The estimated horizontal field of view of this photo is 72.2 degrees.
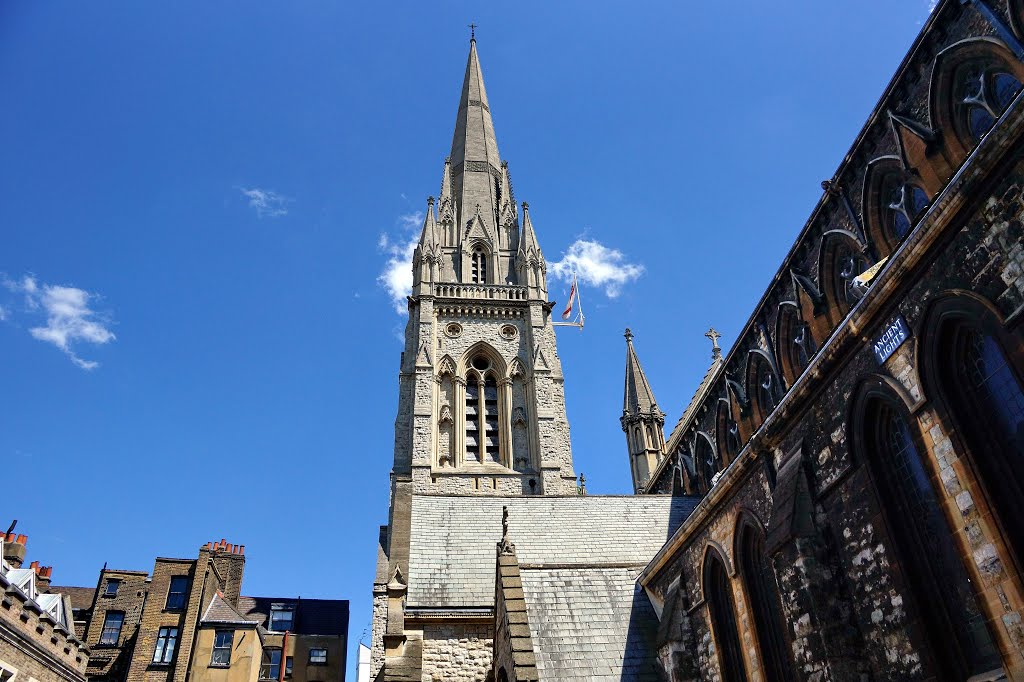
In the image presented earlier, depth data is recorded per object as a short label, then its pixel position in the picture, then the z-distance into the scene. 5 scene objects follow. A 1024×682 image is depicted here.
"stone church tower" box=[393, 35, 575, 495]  35.38
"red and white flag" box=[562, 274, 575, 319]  45.00
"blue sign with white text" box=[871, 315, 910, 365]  8.90
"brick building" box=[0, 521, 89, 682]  20.61
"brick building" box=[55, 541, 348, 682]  30.12
